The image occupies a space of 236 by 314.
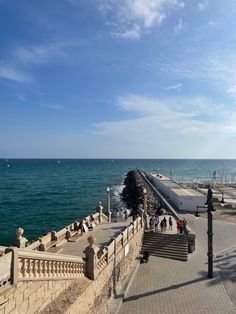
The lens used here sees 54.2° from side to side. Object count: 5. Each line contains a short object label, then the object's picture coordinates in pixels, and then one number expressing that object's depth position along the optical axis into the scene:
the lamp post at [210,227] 12.89
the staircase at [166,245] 15.87
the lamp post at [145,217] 17.91
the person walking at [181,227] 17.58
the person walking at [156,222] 18.36
